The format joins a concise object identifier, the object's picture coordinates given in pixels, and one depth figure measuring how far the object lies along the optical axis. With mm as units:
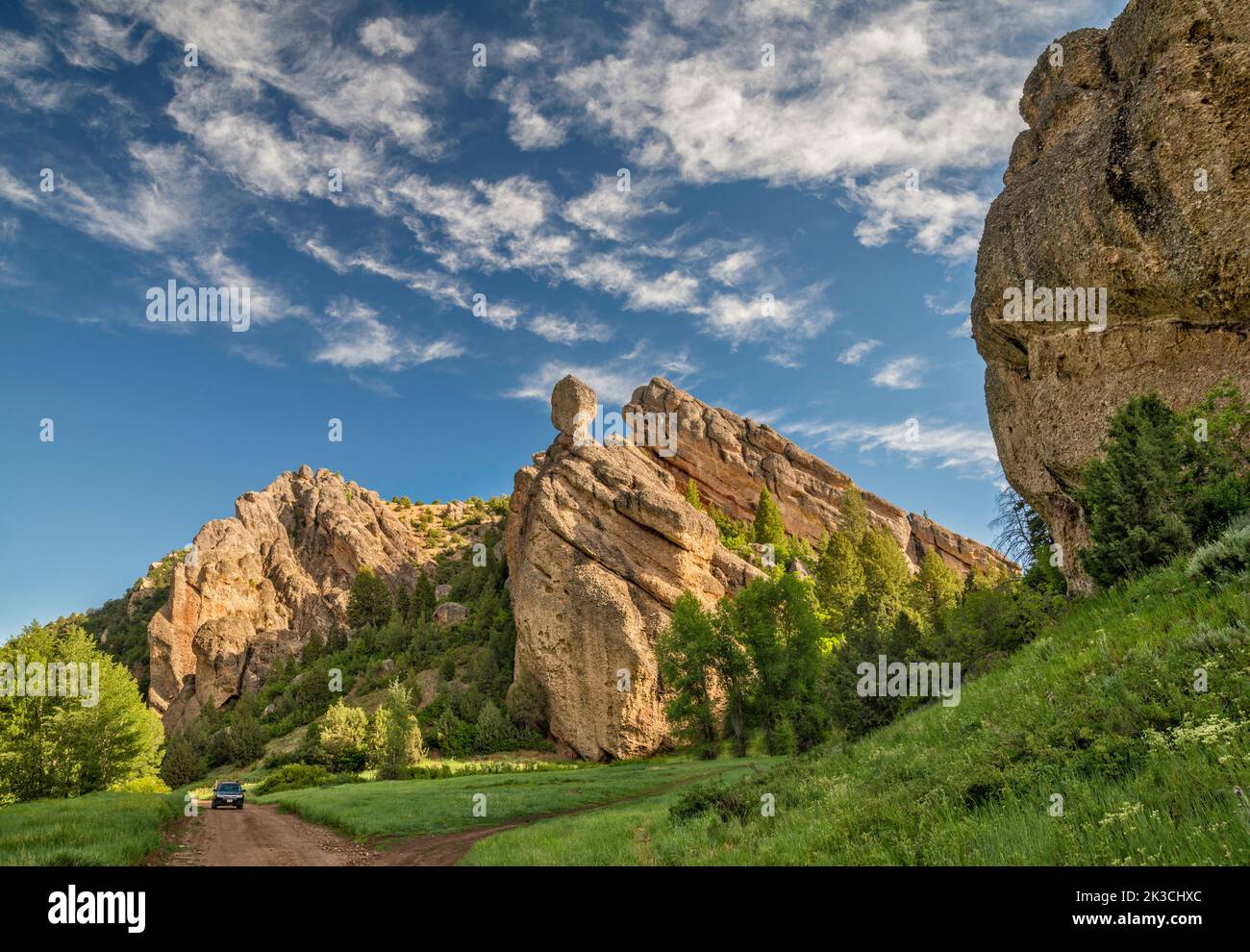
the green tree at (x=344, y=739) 53438
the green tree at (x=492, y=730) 52844
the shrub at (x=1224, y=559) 10797
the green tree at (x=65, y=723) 34812
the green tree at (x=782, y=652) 39875
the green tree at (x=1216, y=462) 16234
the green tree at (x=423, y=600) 86875
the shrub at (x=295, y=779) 47812
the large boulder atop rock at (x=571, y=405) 71125
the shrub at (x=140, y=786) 38688
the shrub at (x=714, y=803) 13664
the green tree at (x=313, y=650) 88694
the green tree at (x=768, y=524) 85562
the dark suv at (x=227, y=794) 34000
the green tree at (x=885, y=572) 61125
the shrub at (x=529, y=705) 55844
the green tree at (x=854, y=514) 90762
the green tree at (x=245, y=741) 66375
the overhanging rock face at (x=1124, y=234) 19891
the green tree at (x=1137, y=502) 16062
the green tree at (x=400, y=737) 47316
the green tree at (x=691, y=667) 42750
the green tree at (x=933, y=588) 61812
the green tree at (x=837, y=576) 65062
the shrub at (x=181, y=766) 58434
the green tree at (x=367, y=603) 95875
